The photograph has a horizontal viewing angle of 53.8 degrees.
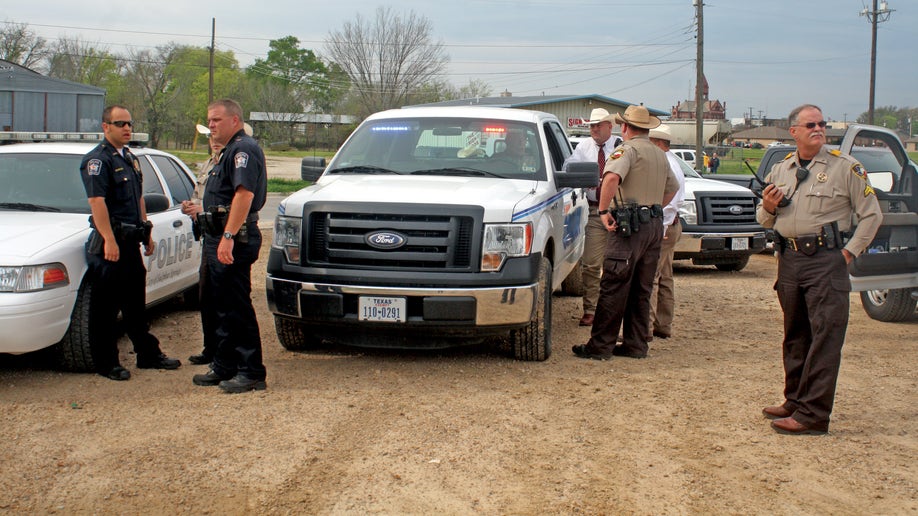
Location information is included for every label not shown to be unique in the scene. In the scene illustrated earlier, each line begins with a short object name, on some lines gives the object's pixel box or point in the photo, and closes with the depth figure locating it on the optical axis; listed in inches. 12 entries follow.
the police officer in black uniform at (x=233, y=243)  215.6
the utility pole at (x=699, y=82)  1374.3
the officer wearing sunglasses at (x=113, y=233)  229.9
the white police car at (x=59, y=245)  216.8
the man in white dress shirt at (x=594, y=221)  314.0
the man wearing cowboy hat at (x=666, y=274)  297.1
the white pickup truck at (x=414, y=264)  231.9
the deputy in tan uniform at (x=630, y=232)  258.8
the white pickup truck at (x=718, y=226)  457.7
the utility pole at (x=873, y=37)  1725.4
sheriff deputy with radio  194.9
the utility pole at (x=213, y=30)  1983.3
